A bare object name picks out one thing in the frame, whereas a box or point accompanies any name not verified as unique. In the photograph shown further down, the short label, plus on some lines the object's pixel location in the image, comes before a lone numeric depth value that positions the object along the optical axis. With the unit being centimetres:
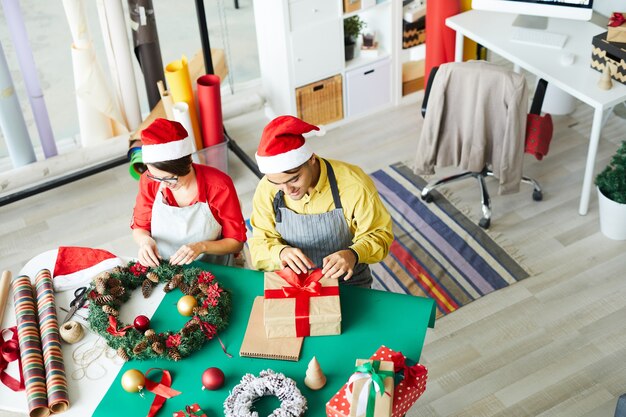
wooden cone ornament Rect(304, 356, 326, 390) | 211
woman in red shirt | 264
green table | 216
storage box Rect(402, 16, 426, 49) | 476
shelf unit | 438
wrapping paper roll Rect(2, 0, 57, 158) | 390
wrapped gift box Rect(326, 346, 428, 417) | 201
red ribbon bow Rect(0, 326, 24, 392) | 224
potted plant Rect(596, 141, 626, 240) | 369
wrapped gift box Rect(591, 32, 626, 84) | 365
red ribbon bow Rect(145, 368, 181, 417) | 214
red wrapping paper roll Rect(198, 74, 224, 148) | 402
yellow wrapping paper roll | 396
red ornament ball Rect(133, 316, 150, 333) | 236
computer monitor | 388
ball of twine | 235
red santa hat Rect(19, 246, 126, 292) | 257
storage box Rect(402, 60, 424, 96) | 496
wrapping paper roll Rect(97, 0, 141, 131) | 407
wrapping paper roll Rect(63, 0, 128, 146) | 398
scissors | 246
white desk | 368
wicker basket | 464
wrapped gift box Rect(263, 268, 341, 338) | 226
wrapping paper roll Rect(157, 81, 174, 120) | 407
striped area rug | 365
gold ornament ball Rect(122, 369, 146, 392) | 218
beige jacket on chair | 358
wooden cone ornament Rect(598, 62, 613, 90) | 366
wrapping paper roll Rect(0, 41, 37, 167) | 402
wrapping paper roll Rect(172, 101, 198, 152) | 397
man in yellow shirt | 239
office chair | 370
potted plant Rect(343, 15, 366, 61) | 462
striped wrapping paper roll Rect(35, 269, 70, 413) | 218
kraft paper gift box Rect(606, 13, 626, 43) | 371
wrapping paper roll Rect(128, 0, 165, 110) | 405
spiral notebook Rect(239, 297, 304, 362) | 225
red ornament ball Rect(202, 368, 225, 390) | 216
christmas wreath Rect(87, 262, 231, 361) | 229
